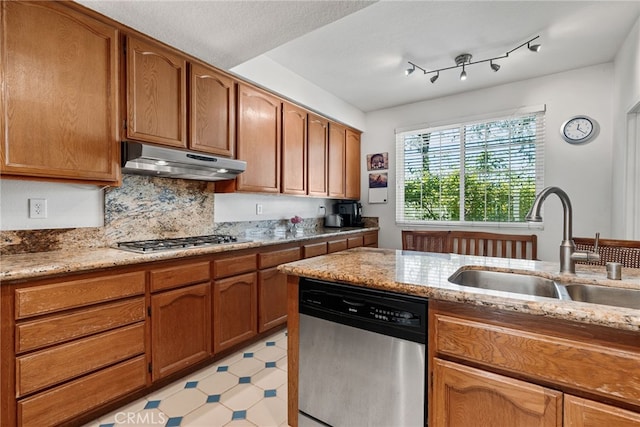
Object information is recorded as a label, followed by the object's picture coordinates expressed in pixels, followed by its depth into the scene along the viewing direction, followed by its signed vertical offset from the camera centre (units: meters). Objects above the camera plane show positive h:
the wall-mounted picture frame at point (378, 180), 4.39 +0.41
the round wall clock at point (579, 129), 3.03 +0.79
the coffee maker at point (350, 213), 4.38 -0.07
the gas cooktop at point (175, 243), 2.01 -0.26
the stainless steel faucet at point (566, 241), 1.29 -0.15
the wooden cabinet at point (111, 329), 1.41 -0.70
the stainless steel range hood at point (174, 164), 1.92 +0.31
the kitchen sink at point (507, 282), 1.37 -0.35
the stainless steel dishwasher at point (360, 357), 1.18 -0.63
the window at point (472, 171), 3.39 +0.45
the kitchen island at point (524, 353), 0.85 -0.45
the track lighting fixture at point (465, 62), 2.54 +1.38
